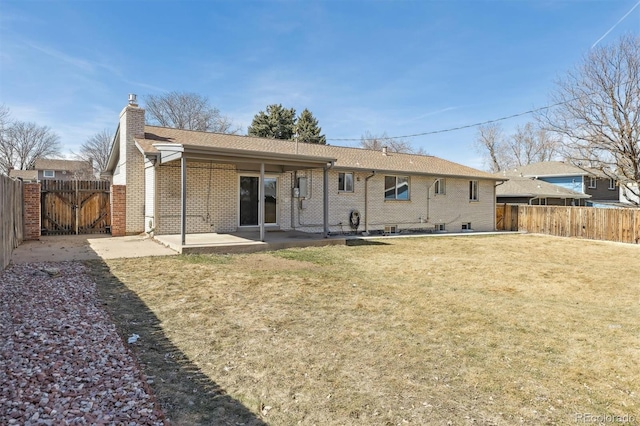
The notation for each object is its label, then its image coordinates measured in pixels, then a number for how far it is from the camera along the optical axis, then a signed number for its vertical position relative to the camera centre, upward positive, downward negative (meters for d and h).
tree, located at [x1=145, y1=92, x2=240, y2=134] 38.03 +9.74
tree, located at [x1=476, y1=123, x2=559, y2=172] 43.41 +7.44
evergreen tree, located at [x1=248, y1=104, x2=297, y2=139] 33.93 +7.79
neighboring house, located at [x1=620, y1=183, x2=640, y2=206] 31.83 +1.19
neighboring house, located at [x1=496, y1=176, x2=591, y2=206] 24.55 +1.14
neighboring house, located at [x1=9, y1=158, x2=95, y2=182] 44.47 +4.88
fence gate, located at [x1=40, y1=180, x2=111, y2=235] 13.09 +0.04
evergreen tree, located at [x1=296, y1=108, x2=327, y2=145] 34.70 +7.52
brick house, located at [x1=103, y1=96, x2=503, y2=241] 12.11 +0.87
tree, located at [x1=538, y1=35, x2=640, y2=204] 19.66 +5.46
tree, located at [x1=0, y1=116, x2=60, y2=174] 42.12 +7.28
